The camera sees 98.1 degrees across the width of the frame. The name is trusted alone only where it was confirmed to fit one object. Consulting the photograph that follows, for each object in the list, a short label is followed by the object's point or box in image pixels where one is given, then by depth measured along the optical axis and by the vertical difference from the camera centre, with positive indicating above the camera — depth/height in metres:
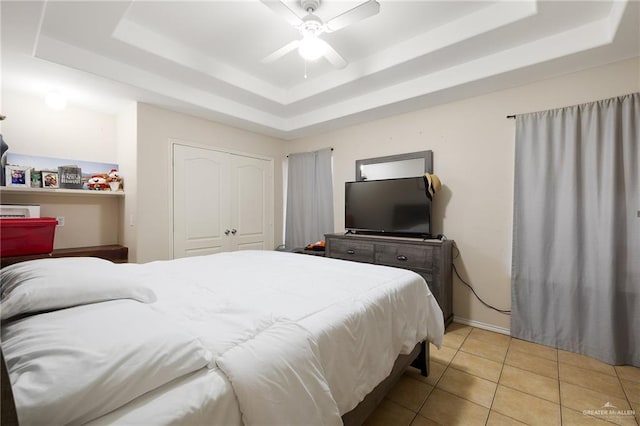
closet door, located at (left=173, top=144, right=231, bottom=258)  3.41 +0.14
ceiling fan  1.81 +1.32
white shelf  2.56 +0.20
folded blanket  0.82 -0.53
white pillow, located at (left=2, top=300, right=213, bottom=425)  0.61 -0.38
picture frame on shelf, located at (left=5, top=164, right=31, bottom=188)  2.59 +0.34
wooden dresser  2.83 -0.49
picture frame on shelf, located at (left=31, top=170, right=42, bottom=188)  2.75 +0.32
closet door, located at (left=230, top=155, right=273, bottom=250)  4.05 +0.13
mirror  3.32 +0.59
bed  0.67 -0.44
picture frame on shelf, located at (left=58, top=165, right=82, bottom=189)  2.88 +0.37
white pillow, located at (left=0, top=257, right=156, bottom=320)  0.95 -0.29
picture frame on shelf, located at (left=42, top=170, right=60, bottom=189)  2.80 +0.33
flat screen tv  3.15 +0.06
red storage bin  2.01 -0.19
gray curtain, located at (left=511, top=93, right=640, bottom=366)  2.23 -0.15
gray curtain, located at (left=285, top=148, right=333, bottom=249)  4.25 +0.22
